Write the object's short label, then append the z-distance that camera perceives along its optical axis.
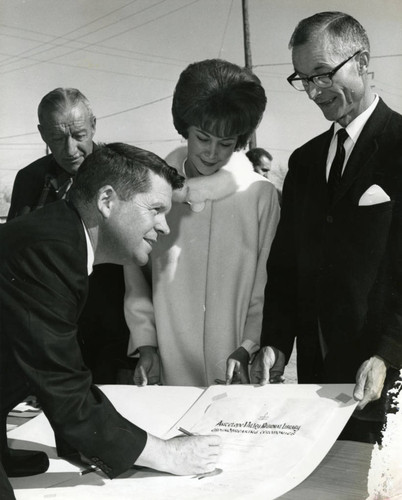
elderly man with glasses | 1.67
